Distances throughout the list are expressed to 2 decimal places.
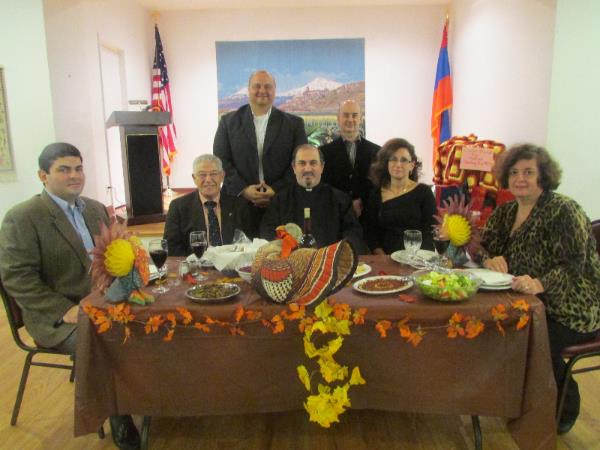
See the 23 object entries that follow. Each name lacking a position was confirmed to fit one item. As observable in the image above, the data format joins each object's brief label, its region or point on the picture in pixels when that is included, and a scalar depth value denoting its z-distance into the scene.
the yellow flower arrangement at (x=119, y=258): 1.62
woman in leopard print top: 1.90
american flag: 5.99
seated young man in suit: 2.06
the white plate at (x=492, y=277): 1.74
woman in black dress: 2.82
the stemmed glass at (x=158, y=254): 1.79
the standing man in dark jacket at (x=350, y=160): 3.21
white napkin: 2.00
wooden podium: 4.40
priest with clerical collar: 2.80
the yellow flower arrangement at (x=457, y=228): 1.96
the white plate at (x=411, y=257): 2.08
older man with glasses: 2.65
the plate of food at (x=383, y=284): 1.74
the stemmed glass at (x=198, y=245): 1.95
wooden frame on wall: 3.89
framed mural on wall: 6.05
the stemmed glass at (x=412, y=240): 2.02
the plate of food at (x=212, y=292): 1.69
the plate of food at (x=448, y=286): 1.63
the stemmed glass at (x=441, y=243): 1.99
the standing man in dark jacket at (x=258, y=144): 3.10
